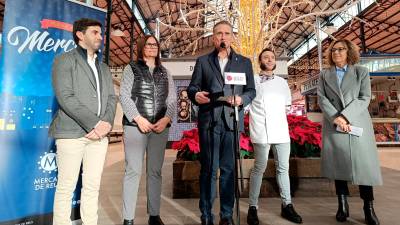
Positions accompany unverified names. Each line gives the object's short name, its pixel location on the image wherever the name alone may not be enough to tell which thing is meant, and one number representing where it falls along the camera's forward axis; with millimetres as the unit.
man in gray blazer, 1468
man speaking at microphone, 1682
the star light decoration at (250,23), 2845
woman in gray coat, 1868
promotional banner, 1656
